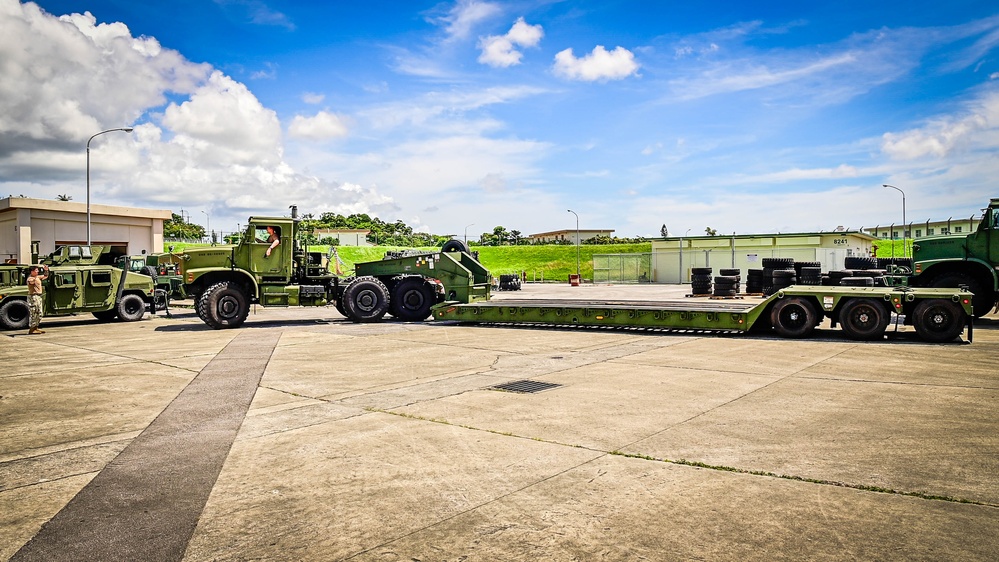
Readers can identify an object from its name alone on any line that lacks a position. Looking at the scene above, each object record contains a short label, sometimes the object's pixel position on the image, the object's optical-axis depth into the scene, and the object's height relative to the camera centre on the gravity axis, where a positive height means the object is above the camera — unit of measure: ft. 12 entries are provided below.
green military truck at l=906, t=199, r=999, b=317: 50.03 +0.65
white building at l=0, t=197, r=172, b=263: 123.75 +11.21
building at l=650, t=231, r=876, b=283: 140.05 +5.51
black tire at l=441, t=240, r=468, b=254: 59.52 +2.83
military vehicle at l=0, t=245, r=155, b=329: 55.21 -0.79
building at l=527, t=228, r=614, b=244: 428.35 +28.26
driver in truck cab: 55.06 +3.44
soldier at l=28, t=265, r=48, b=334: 51.13 -1.53
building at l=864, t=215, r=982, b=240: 284.20 +20.94
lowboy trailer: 40.16 -2.58
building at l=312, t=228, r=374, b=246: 290.56 +20.52
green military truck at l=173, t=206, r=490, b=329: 53.47 -0.12
